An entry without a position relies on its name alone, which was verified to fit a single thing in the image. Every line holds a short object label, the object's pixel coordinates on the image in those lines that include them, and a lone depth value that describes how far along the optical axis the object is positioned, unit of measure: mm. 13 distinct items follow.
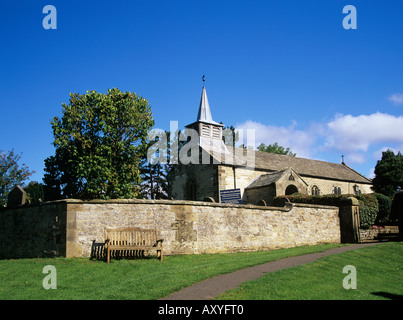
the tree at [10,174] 33531
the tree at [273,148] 69812
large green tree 27469
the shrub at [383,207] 25656
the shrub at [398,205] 17734
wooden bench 12717
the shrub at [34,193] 29750
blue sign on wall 28600
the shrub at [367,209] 22000
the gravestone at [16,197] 17156
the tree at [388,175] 42094
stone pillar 19797
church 28609
